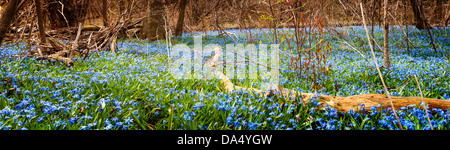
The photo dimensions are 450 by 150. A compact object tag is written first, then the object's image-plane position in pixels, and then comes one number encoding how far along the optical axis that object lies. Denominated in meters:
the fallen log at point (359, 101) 2.98
